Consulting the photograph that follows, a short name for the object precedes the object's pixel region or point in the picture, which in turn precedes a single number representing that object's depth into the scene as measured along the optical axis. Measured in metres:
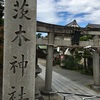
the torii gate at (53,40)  6.50
